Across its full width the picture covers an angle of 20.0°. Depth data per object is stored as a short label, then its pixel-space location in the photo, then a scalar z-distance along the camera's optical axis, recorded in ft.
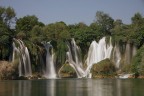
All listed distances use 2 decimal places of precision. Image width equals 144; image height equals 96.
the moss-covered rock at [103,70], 287.07
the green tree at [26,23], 346.13
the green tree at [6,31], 272.72
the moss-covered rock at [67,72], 298.76
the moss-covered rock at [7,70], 256.11
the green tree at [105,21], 372.66
